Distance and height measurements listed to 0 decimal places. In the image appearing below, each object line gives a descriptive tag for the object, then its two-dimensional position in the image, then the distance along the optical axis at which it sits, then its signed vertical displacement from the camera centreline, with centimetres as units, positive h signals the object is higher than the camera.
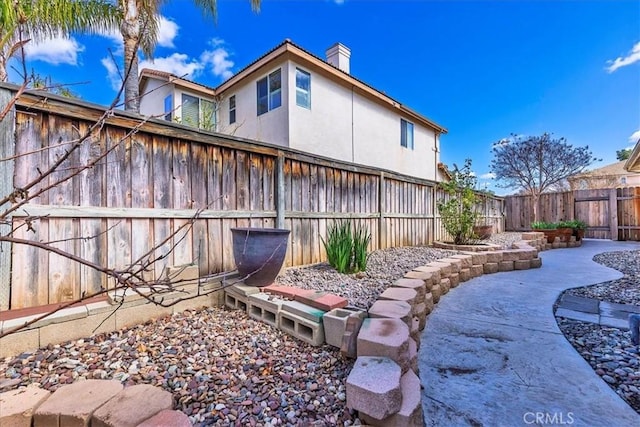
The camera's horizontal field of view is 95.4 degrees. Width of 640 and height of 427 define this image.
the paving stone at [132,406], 119 -81
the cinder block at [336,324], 194 -72
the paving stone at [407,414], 131 -89
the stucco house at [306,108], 770 +347
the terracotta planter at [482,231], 655 -35
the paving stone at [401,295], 230 -64
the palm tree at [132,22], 684 +472
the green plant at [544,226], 834 -30
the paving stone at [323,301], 217 -64
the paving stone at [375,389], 130 -79
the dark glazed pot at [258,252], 267 -31
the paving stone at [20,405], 120 -80
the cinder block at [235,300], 267 -78
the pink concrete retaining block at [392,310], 198 -66
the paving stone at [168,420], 118 -83
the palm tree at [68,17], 637 +476
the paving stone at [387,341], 158 -70
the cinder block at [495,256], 488 -67
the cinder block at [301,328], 204 -81
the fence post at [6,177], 205 +31
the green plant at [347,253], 355 -43
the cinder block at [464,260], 428 -65
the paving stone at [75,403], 122 -80
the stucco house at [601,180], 1541 +208
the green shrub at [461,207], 602 +19
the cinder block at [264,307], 236 -75
